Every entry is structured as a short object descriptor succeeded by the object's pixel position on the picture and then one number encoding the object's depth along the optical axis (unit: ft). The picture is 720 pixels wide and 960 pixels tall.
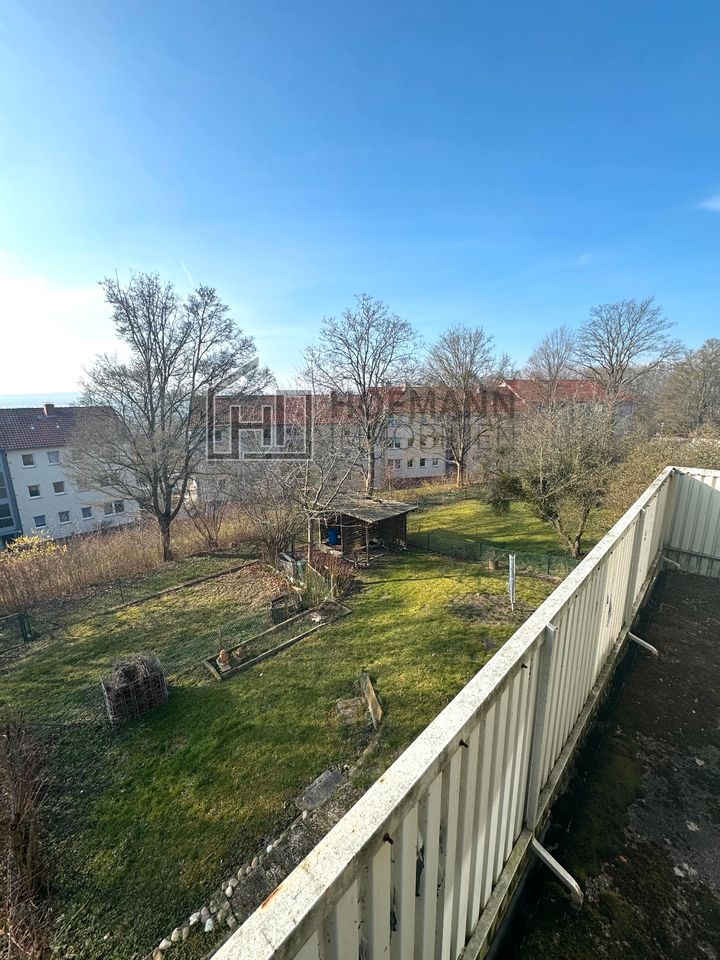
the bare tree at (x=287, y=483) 43.42
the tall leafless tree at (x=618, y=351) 92.07
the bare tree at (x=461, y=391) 89.10
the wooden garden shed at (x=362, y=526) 48.04
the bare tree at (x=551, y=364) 104.37
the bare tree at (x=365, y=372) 82.12
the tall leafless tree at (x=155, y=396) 50.93
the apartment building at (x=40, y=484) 86.17
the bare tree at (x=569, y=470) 36.52
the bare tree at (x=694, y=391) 82.07
